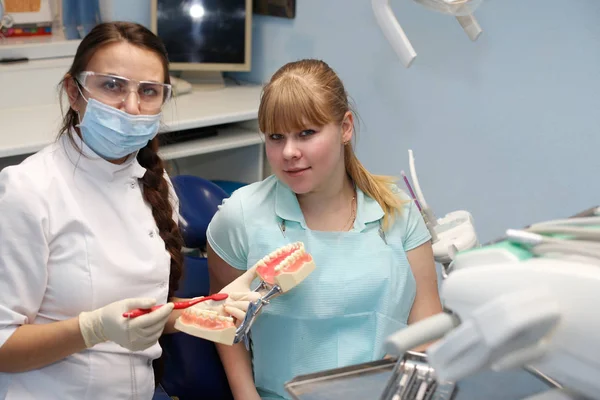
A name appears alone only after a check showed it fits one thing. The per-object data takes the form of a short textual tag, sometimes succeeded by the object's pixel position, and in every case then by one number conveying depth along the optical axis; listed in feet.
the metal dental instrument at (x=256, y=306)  4.42
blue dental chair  5.52
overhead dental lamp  5.10
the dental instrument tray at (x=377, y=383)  3.44
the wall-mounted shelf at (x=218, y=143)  8.93
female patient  5.12
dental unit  2.43
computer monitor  10.05
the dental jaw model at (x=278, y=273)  4.47
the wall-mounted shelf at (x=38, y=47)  9.42
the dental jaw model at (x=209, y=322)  4.39
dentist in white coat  4.42
